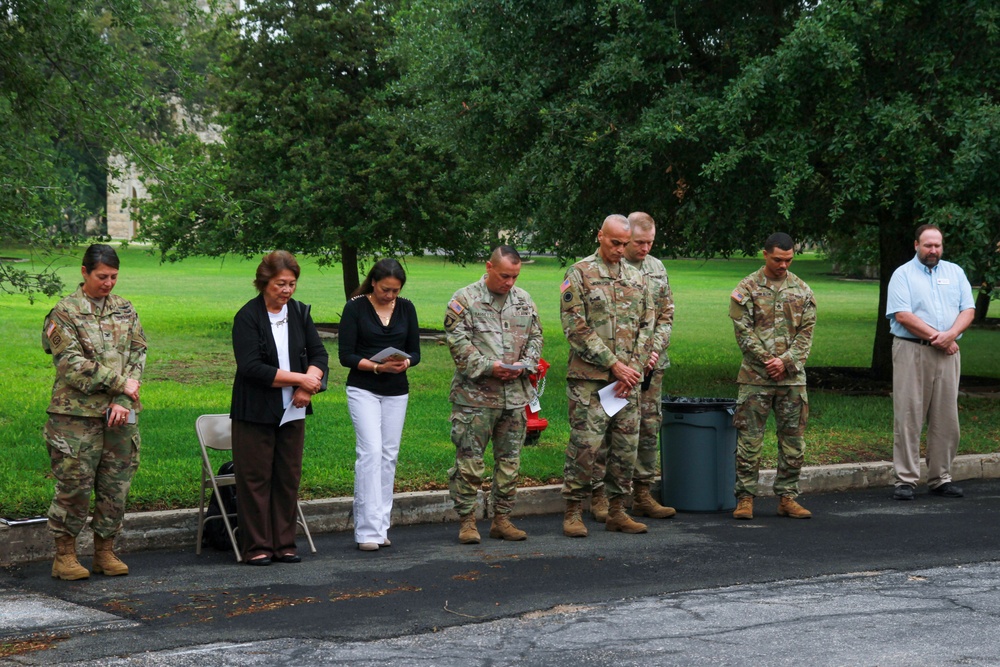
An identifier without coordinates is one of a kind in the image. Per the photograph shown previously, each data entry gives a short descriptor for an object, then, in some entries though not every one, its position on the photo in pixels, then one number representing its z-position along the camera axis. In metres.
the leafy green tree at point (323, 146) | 23.58
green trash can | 9.50
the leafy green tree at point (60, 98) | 11.69
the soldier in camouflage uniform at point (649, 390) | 9.23
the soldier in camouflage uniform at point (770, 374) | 9.40
